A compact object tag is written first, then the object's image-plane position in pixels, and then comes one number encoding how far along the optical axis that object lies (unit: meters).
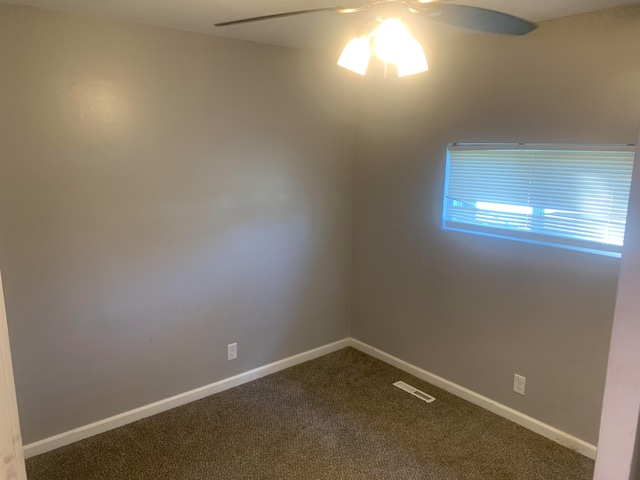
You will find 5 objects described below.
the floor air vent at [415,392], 3.02
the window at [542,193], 2.24
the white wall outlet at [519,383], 2.71
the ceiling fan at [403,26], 1.47
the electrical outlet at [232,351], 3.12
